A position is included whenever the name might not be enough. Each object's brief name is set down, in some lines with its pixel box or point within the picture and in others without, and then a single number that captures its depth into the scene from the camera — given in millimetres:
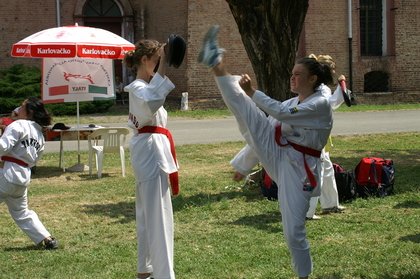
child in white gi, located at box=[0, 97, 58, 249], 7555
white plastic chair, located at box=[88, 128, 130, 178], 13641
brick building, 28094
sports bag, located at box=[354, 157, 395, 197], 10312
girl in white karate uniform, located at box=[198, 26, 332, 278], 5441
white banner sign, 15023
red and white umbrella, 14070
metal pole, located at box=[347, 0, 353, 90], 29875
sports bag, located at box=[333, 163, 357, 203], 10094
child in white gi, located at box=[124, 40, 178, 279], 6059
